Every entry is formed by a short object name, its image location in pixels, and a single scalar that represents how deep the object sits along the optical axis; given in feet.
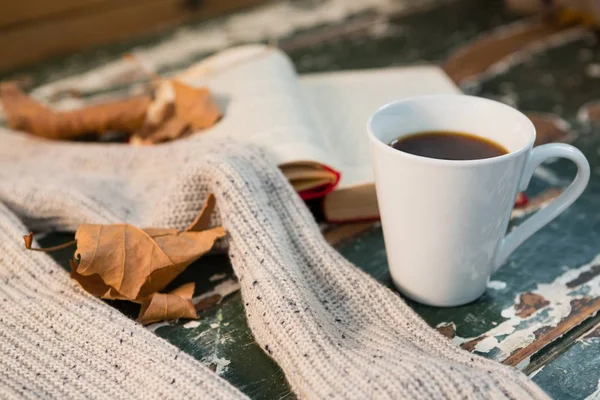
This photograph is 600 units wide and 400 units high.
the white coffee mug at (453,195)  1.18
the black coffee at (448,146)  1.34
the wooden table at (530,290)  1.25
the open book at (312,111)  1.67
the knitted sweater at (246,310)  1.12
